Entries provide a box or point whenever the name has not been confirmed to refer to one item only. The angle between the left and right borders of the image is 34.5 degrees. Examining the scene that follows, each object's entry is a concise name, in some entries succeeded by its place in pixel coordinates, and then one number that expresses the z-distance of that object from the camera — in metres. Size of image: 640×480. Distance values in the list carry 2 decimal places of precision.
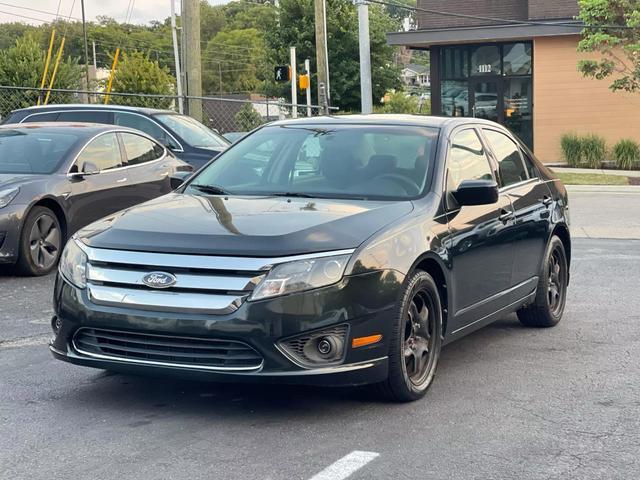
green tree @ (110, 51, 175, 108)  62.34
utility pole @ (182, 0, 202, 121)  20.53
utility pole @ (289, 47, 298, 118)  27.58
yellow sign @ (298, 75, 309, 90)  29.15
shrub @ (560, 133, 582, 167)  29.38
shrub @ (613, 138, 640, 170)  28.23
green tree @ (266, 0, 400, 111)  47.09
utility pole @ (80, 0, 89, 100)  47.89
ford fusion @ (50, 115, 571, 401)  4.98
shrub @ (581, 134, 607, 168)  28.98
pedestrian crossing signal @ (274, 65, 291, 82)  28.84
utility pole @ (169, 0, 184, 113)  56.69
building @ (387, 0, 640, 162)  31.09
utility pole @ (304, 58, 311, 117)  29.16
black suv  14.63
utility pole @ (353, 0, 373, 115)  27.02
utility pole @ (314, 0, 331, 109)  28.98
